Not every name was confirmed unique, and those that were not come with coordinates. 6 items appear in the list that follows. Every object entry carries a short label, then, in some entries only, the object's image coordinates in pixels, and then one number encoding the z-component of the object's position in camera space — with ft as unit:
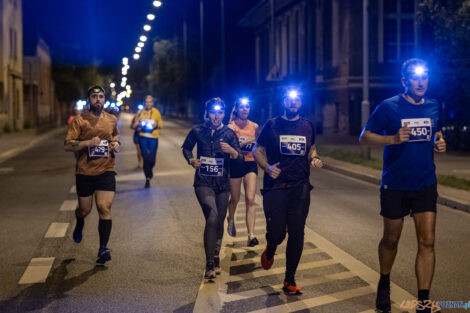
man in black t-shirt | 19.34
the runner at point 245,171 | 26.45
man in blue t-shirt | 16.66
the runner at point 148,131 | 45.44
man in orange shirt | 23.35
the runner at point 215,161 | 21.48
